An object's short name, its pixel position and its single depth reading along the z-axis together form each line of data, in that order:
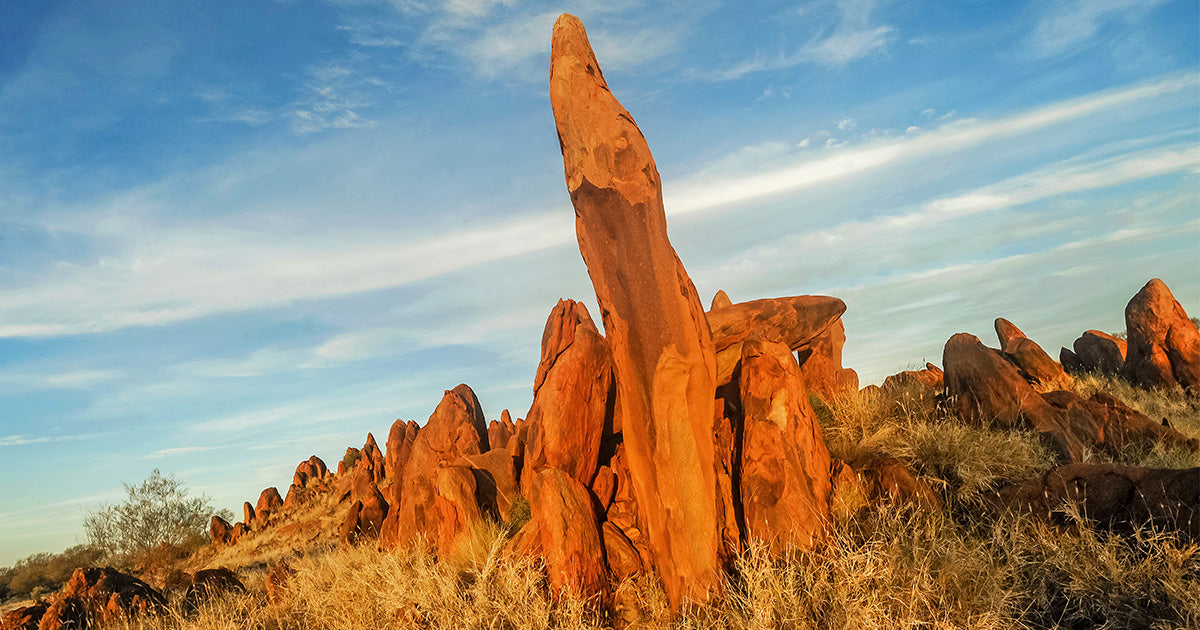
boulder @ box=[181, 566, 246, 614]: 11.99
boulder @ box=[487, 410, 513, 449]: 15.98
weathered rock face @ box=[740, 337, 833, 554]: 7.51
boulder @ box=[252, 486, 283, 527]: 29.02
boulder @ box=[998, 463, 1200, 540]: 7.12
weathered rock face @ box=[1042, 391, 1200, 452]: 10.84
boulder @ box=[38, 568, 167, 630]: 11.27
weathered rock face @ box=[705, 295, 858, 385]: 9.71
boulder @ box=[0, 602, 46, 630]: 11.29
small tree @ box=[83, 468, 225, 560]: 30.08
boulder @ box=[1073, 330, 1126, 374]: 19.95
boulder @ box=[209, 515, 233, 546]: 28.25
